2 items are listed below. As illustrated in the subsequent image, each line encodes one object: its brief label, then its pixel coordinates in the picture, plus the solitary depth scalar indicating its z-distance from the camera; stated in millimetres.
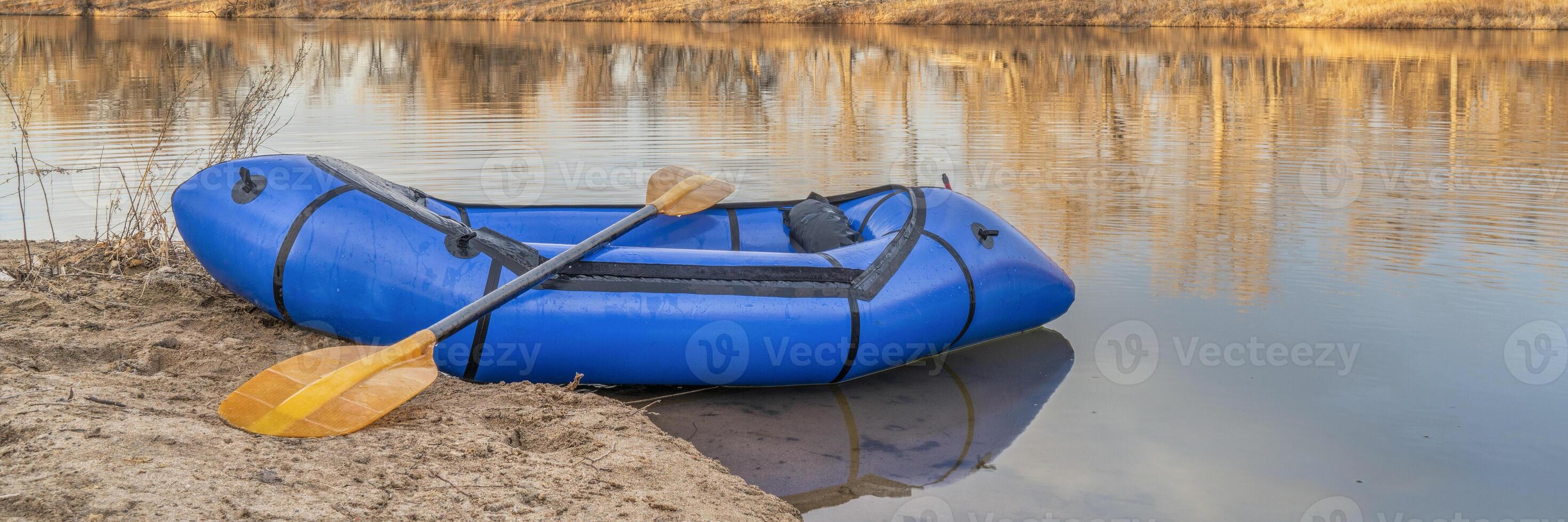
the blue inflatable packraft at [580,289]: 3928
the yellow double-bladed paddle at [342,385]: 3008
